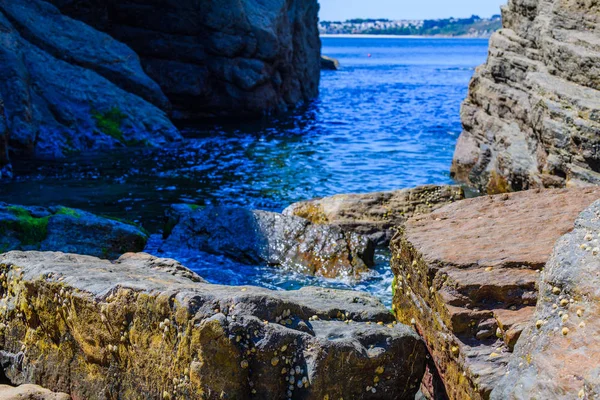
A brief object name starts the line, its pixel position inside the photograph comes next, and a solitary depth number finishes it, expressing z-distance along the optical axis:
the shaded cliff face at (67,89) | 18.67
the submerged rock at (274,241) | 10.19
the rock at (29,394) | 5.01
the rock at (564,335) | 3.55
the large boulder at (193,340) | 4.54
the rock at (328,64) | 67.75
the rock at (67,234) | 9.80
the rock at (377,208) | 11.51
